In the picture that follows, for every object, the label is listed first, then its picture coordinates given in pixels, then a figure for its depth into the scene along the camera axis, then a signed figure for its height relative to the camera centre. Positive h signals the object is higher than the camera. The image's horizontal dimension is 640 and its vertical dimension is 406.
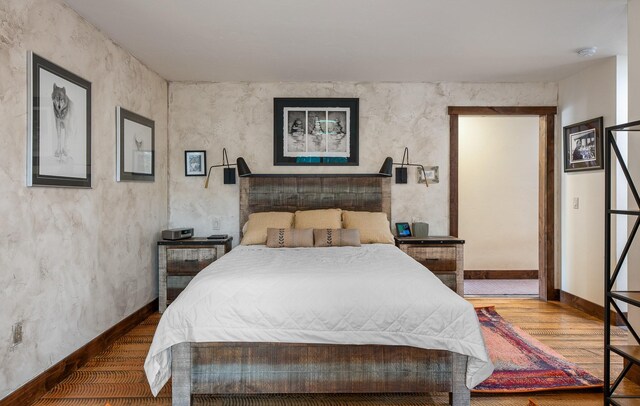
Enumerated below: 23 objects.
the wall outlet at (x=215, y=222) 5.03 -0.25
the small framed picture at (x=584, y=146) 4.31 +0.57
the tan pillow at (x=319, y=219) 4.45 -0.19
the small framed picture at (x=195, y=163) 5.00 +0.43
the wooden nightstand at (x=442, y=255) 4.56 -0.57
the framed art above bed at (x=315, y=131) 4.99 +0.79
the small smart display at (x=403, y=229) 4.91 -0.32
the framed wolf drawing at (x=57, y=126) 2.63 +0.49
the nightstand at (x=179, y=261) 4.48 -0.63
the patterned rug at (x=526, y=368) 2.79 -1.17
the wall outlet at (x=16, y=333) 2.48 -0.76
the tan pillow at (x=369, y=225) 4.41 -0.25
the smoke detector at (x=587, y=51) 3.88 +1.34
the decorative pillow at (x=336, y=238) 4.11 -0.36
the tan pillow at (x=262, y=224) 4.36 -0.24
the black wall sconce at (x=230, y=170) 4.73 +0.34
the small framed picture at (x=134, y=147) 3.81 +0.50
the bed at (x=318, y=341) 2.40 -0.78
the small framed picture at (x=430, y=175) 5.07 +0.29
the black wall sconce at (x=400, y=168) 4.80 +0.37
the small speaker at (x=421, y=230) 4.84 -0.33
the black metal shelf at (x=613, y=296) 2.36 -0.53
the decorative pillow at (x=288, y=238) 4.08 -0.35
